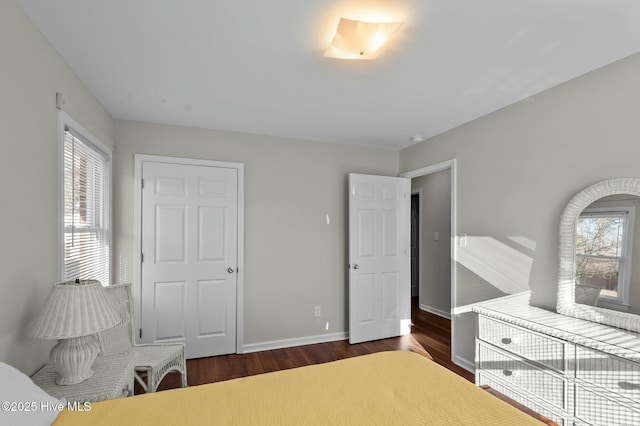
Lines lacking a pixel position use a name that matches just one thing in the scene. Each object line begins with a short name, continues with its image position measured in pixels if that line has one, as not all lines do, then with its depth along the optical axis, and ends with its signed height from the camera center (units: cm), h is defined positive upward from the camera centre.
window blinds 210 +3
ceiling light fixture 160 +94
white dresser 167 -91
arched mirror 189 -25
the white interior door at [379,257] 375 -53
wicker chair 214 -102
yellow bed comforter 113 -74
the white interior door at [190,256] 312 -44
